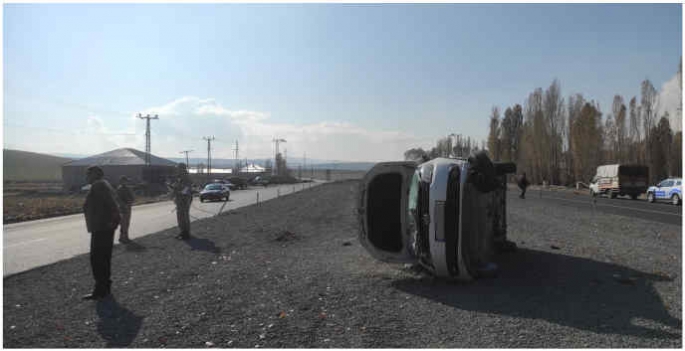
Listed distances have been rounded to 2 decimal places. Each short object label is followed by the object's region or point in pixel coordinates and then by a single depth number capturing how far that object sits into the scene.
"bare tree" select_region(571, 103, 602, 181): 52.00
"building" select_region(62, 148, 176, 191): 66.12
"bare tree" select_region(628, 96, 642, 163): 49.91
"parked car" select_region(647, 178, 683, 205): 26.44
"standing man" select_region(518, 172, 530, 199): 31.17
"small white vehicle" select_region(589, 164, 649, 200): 34.12
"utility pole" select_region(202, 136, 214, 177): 89.38
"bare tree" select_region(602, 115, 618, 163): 51.75
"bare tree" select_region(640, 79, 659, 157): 48.84
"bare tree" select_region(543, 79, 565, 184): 58.28
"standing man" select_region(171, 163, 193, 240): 12.09
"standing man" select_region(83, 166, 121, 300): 6.03
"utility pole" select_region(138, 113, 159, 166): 58.38
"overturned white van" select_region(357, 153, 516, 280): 5.77
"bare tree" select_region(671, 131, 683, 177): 45.08
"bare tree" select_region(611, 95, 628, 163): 51.09
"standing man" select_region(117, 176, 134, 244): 11.41
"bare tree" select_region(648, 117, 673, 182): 47.00
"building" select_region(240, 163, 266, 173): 151.88
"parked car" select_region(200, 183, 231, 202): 35.08
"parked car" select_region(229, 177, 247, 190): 71.74
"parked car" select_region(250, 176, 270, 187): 86.38
